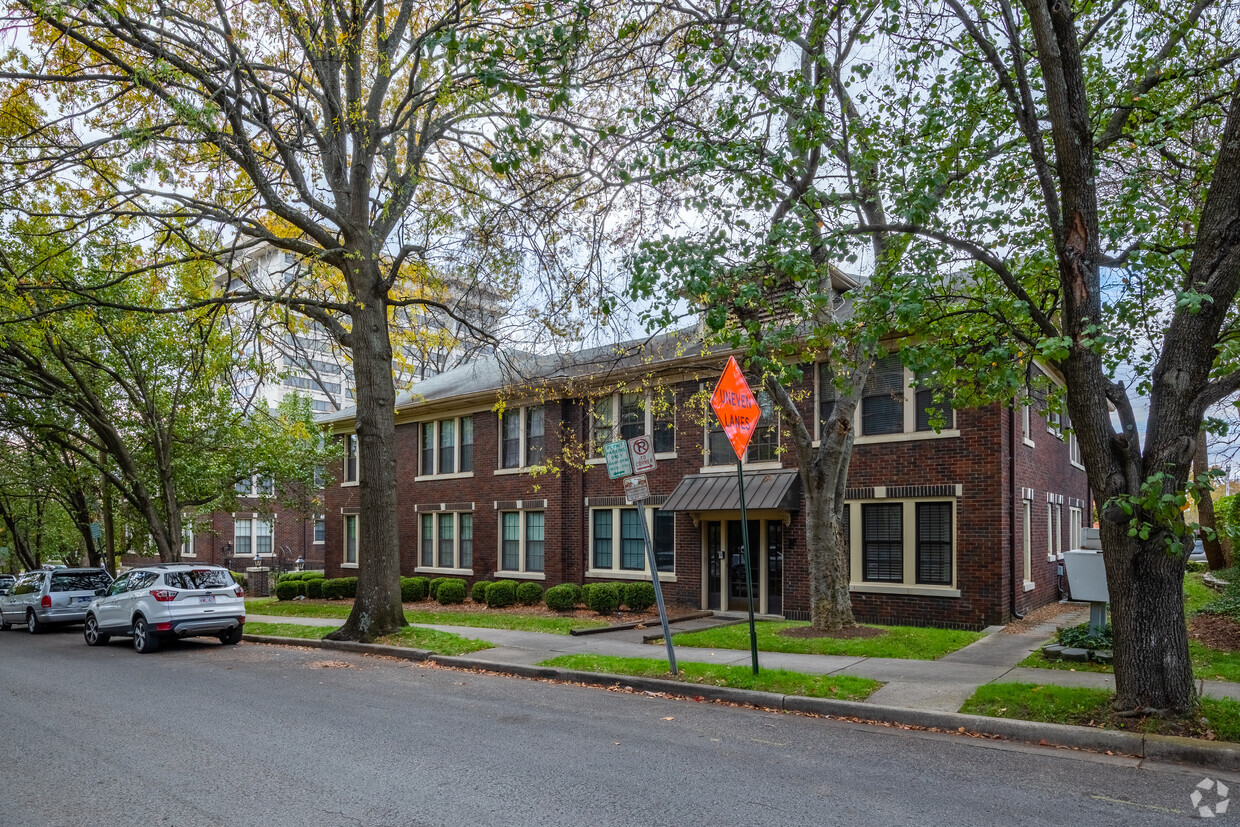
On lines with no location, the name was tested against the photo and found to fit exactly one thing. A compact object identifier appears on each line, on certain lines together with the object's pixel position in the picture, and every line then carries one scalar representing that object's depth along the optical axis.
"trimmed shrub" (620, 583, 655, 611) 19.67
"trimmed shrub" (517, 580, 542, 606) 22.40
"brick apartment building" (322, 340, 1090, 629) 15.55
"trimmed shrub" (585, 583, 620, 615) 19.69
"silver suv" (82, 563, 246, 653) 15.02
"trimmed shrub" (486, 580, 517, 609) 22.77
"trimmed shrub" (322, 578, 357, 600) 27.97
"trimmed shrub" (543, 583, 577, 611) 20.78
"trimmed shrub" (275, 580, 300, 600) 29.56
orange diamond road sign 9.55
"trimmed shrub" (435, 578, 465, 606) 24.23
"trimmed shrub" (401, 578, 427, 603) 25.33
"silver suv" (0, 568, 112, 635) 21.03
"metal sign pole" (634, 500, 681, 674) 10.13
